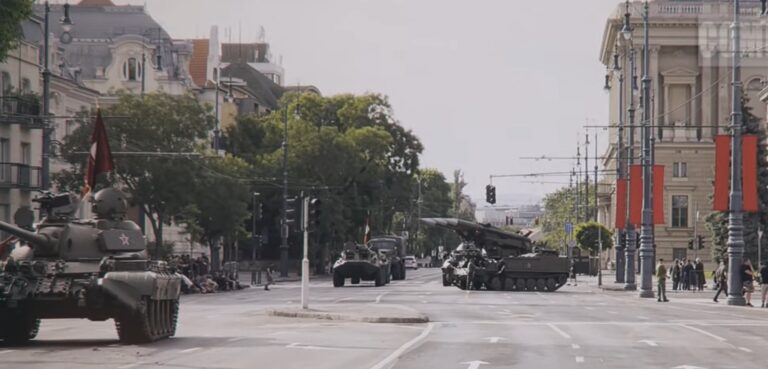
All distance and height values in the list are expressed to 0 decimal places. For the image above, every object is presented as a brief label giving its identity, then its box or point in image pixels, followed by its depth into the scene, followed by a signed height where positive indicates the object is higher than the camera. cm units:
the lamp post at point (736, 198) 4916 +97
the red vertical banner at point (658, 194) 6175 +134
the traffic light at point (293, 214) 3997 +21
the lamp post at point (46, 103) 4581 +346
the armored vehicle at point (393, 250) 8344 -143
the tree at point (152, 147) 6412 +300
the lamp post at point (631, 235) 6831 -34
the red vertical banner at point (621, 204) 7031 +105
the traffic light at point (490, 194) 8262 +165
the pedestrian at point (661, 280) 5572 -185
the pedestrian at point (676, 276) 7462 -228
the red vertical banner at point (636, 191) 6188 +145
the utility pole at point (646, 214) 5909 +51
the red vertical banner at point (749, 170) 4850 +183
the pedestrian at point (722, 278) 5549 -174
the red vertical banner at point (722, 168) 4859 +187
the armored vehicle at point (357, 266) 7019 -190
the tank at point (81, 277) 2652 -99
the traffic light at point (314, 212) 3988 +27
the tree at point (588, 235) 10156 -53
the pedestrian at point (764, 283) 4906 -168
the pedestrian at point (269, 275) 7144 -245
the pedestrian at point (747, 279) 5079 -162
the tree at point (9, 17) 3447 +444
